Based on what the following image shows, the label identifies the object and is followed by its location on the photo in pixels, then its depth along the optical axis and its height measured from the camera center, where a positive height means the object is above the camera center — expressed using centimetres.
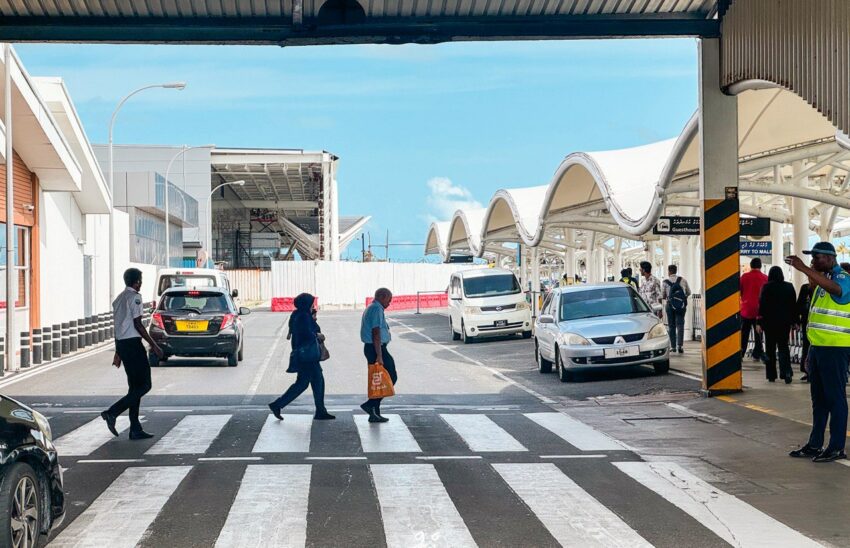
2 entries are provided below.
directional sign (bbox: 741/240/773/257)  2520 +50
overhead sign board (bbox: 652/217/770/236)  2069 +84
